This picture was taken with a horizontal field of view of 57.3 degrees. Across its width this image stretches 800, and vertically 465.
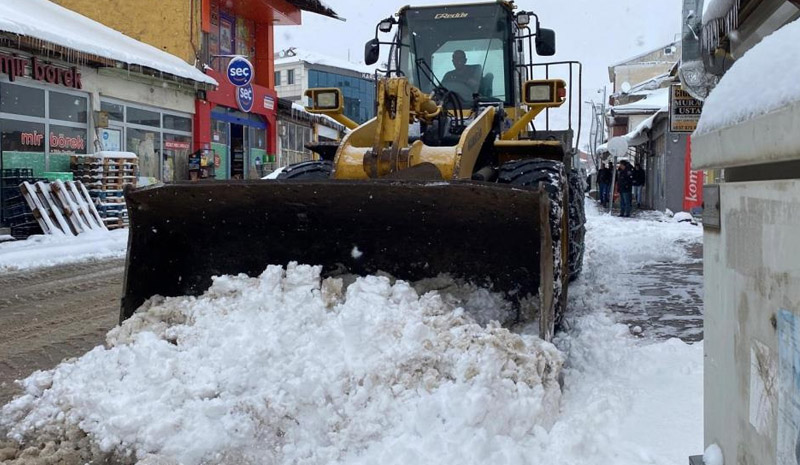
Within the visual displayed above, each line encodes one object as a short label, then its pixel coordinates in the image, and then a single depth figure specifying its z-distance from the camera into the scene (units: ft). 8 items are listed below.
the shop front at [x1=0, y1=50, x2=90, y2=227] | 40.11
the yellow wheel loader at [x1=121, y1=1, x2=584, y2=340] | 13.41
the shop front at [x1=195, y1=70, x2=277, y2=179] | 61.52
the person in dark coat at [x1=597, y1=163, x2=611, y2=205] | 76.07
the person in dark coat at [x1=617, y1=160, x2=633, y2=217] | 61.77
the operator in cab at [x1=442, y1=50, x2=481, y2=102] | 21.07
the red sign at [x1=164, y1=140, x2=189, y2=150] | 57.57
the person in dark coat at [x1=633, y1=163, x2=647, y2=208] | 64.44
